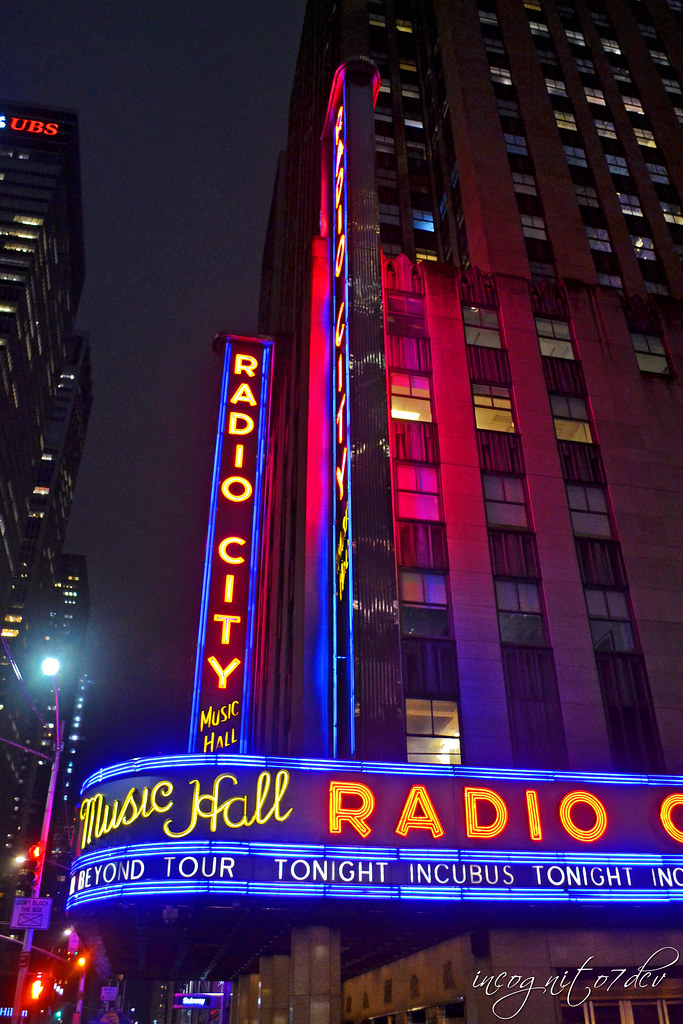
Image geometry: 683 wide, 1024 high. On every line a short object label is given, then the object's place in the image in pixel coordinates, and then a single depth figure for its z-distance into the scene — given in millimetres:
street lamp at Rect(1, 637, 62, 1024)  23344
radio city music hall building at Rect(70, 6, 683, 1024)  18594
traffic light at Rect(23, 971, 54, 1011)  25148
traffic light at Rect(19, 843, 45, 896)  24078
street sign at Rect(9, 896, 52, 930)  23641
